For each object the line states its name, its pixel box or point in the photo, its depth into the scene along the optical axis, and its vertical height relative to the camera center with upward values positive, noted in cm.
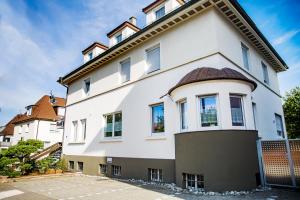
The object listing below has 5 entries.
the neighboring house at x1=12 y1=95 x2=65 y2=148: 3366 +376
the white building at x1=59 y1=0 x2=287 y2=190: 757 +209
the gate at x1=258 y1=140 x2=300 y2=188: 732 -65
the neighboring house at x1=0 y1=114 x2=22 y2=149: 4706 +253
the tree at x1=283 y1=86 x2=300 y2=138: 3131 +464
